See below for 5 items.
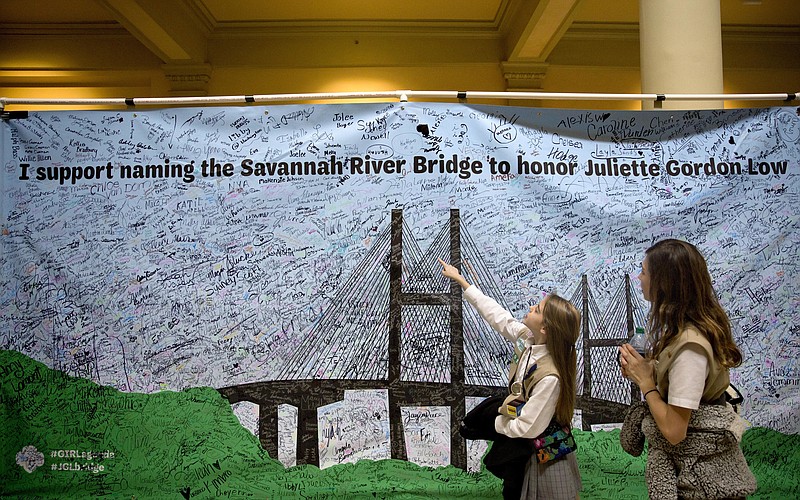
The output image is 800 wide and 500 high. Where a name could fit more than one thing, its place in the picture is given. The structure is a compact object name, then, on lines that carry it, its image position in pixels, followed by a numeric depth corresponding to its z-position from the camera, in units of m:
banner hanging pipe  2.90
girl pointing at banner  2.23
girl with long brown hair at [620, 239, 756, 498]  1.79
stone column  3.17
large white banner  2.90
